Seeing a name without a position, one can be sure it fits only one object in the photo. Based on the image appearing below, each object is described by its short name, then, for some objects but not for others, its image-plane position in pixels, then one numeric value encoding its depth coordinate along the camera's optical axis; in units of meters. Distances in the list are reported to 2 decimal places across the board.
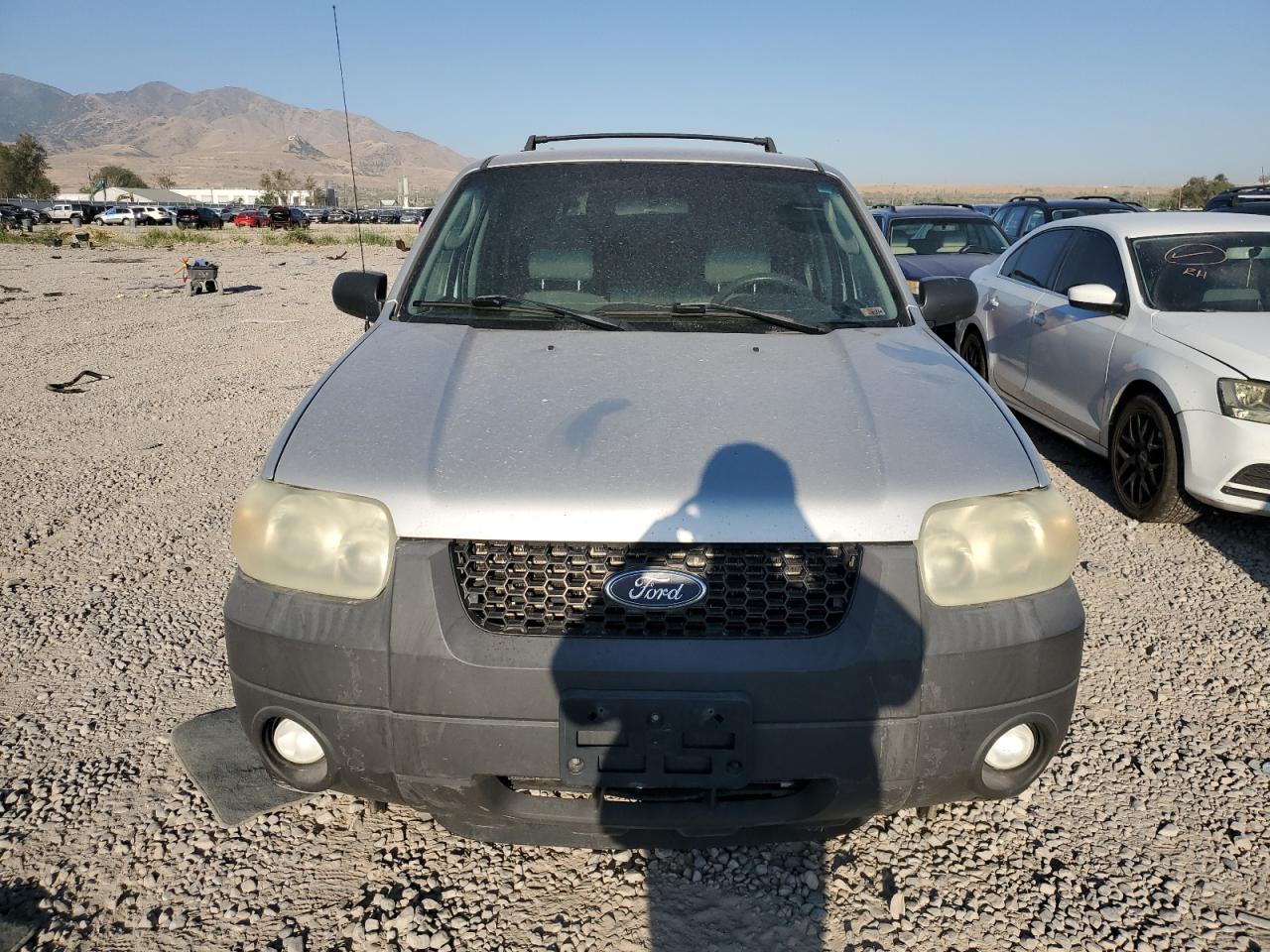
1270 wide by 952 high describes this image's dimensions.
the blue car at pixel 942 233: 11.73
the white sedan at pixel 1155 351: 4.68
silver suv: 1.95
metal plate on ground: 2.13
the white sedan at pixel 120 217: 66.00
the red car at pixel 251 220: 65.81
